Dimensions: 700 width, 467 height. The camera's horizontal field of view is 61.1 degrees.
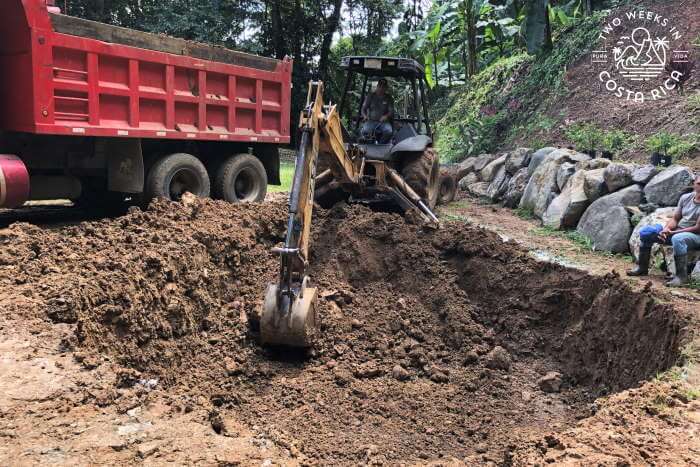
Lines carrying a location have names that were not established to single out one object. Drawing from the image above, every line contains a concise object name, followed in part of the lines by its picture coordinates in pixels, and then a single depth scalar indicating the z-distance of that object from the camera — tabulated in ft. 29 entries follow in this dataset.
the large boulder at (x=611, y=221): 22.80
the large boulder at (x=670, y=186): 22.30
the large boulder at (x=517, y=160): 36.01
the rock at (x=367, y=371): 14.69
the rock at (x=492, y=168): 39.04
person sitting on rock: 18.45
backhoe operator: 27.43
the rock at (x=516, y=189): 33.94
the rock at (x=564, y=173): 29.55
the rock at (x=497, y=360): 15.52
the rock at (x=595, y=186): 25.86
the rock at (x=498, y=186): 35.94
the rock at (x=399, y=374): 14.64
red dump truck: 20.40
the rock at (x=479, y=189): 37.98
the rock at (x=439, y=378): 14.72
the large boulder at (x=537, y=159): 34.22
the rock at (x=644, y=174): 24.22
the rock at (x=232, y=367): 14.40
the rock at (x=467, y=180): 41.01
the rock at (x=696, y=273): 18.53
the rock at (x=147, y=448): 9.27
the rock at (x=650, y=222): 21.03
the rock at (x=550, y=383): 14.78
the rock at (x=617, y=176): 24.91
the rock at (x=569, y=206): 26.48
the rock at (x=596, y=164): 28.86
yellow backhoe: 14.42
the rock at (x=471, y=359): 15.76
